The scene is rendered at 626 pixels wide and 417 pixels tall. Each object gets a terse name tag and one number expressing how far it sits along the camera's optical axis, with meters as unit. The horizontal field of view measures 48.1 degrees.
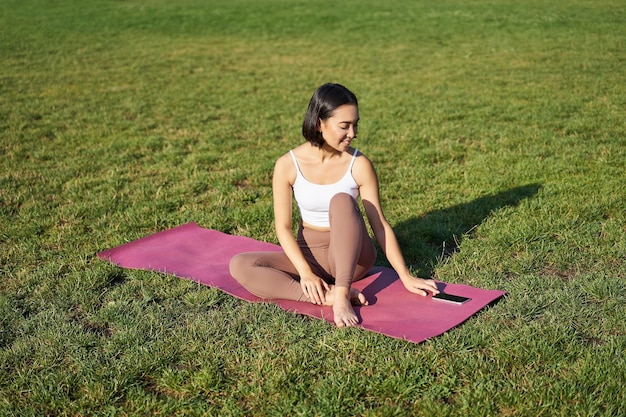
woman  4.35
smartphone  4.38
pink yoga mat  4.16
